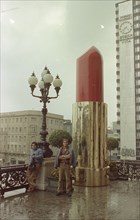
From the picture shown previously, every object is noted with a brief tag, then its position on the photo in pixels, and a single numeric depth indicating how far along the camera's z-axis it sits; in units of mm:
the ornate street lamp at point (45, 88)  9391
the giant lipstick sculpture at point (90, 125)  10031
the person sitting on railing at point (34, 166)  8664
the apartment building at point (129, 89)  75250
